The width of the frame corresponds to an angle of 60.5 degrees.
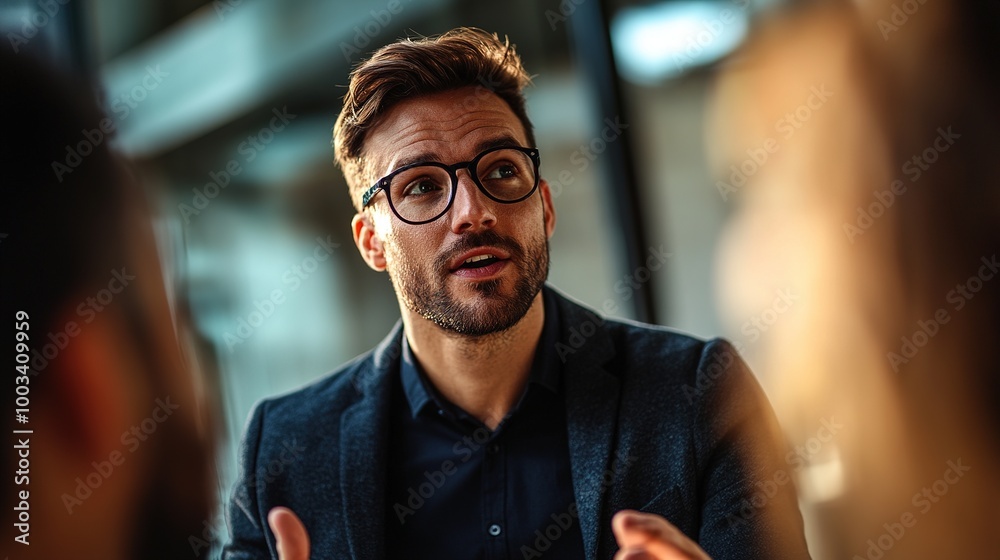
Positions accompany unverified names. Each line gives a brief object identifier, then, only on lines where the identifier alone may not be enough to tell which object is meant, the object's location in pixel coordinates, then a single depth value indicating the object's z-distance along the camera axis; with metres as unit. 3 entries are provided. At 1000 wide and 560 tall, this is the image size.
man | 1.04
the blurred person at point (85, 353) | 0.95
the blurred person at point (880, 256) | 1.23
